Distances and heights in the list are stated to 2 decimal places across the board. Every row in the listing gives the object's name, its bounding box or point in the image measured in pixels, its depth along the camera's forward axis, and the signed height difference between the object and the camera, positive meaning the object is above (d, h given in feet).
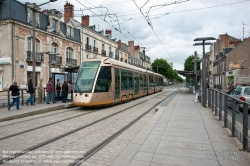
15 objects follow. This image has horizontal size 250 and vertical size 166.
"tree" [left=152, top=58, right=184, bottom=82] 232.94 +20.13
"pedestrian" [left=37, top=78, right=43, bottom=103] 42.27 -1.70
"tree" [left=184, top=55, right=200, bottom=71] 232.65 +23.29
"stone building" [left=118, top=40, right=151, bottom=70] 184.09 +32.40
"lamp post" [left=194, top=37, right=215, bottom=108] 36.02 +3.01
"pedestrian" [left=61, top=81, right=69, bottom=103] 43.27 -1.76
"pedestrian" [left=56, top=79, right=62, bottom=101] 46.04 -0.89
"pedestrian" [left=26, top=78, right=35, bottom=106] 38.83 -1.54
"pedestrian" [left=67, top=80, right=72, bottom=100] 47.11 -2.43
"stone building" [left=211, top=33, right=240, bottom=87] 146.26 +26.38
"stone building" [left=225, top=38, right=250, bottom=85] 110.22 +11.53
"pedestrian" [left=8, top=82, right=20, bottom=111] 33.81 -1.69
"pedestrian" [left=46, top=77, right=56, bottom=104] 41.14 -1.23
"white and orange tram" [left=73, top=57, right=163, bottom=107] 34.40 +0.04
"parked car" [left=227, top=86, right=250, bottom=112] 32.54 -1.85
